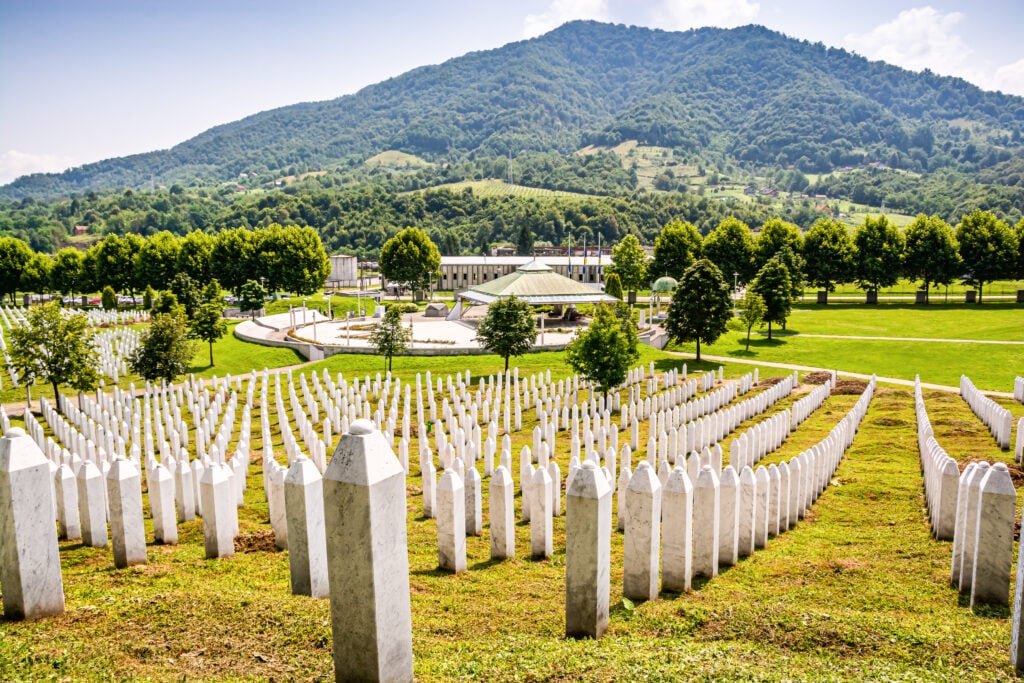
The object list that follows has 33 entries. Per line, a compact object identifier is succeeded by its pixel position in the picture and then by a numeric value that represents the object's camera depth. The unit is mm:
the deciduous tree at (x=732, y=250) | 72438
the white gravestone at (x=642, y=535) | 7543
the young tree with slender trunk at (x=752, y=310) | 49062
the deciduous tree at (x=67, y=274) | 81312
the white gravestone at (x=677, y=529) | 8102
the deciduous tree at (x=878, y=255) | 67875
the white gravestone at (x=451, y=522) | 9273
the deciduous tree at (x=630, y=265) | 78500
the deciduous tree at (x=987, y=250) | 64500
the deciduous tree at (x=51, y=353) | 30266
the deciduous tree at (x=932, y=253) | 65562
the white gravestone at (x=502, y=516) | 10188
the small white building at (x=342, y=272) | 103812
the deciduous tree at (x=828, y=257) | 68812
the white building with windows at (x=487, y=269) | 102062
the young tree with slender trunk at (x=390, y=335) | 39375
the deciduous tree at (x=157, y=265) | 77438
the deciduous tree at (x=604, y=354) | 29062
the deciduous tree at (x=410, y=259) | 83750
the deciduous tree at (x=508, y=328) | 37844
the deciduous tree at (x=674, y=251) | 77250
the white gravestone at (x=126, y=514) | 9398
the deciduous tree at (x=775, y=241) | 71000
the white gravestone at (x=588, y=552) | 6621
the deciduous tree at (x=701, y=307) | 42531
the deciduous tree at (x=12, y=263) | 80562
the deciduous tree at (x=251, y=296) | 67625
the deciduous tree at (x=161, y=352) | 35344
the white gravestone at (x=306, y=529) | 7483
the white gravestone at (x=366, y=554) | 5086
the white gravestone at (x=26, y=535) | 6750
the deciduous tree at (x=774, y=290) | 51938
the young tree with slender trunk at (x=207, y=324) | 45125
